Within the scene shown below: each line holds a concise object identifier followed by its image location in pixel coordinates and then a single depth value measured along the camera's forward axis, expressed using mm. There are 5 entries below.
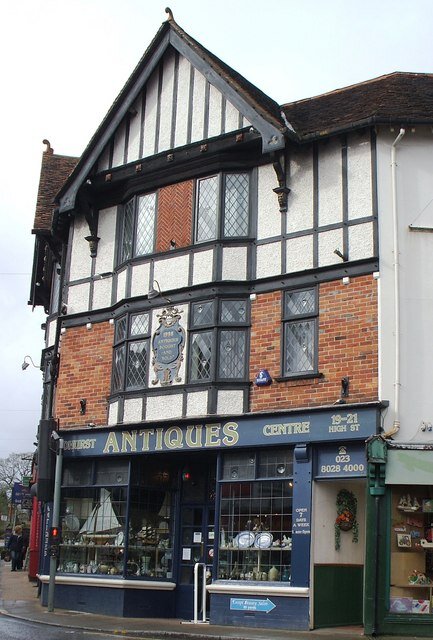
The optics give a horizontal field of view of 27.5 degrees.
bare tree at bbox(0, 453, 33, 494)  95875
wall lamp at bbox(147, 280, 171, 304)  18391
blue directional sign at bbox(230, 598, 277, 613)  15688
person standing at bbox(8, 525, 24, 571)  32688
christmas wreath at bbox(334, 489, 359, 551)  15961
